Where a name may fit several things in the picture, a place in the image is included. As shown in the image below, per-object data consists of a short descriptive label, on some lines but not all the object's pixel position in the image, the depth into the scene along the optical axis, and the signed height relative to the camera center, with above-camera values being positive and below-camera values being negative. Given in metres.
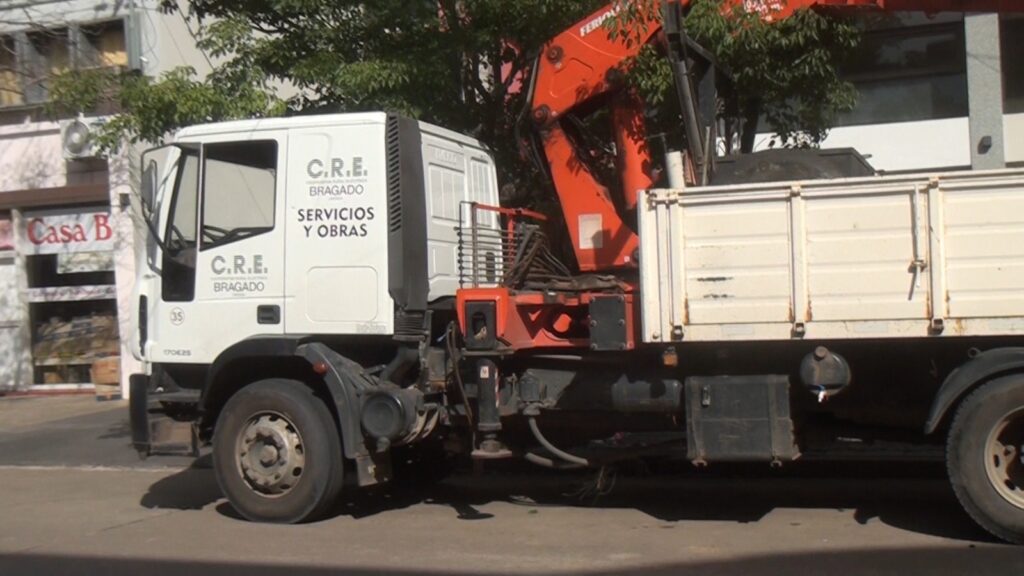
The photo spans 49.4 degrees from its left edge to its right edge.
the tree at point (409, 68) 9.72 +2.27
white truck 6.83 -0.04
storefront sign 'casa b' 17.05 +1.43
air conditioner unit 16.22 +2.74
